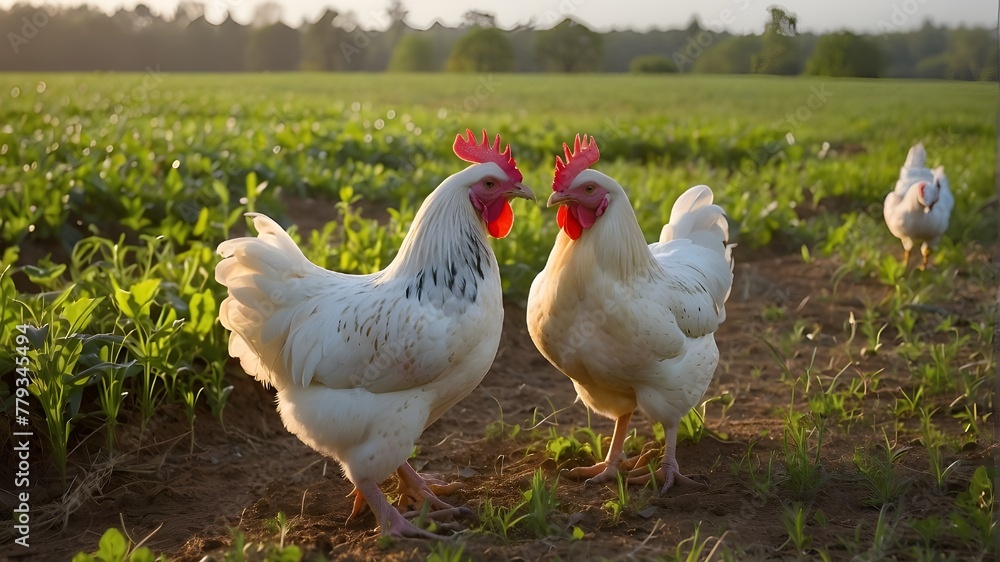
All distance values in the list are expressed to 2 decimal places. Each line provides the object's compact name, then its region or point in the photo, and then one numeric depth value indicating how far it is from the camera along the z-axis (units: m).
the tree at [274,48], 27.05
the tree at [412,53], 25.37
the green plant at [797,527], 2.88
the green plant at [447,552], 2.62
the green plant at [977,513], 2.87
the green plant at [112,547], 2.63
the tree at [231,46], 27.91
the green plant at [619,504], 3.20
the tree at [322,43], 23.91
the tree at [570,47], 17.88
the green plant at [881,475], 3.32
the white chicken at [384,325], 3.14
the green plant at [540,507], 3.04
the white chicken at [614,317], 3.56
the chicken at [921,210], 6.92
